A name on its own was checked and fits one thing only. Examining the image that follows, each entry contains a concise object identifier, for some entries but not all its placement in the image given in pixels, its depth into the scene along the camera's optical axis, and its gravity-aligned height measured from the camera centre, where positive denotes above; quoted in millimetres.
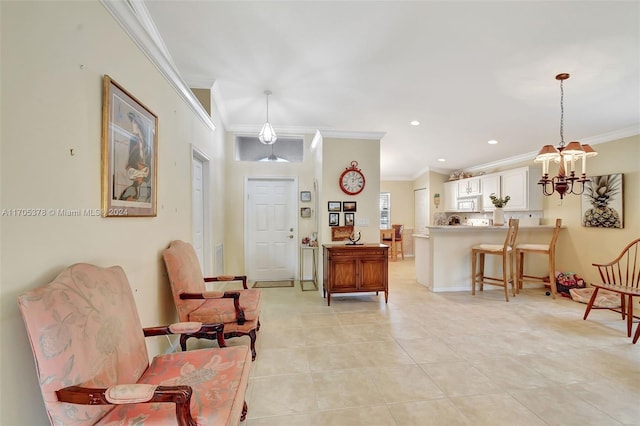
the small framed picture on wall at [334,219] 4383 -83
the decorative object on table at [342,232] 4344 -286
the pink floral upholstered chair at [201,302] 2279 -779
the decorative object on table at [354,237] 4164 -367
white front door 5125 -269
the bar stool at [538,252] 4172 -702
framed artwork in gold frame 1568 +380
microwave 6371 +231
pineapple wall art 3980 +184
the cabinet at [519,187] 5145 +527
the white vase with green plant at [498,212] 4973 +39
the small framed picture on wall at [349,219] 4418 -83
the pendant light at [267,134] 3689 +1059
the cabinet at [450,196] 7062 +469
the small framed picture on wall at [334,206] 4371 +122
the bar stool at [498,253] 4090 -718
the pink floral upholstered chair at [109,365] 1021 -668
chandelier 2789 +612
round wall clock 4352 +533
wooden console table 3900 -781
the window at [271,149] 5168 +1209
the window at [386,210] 8438 +118
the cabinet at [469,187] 6371 +643
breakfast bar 4633 -607
